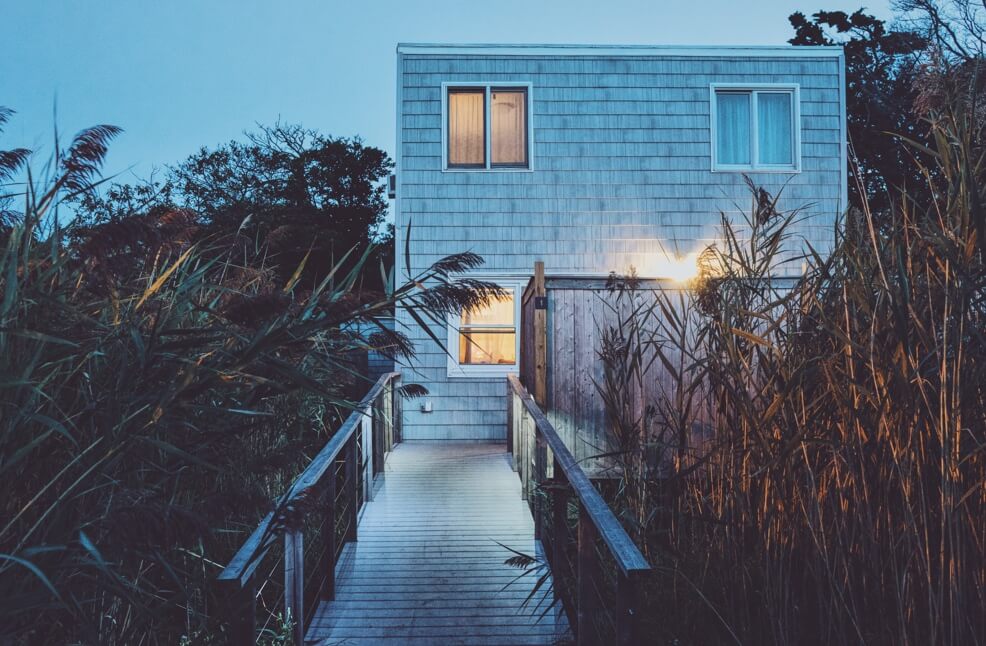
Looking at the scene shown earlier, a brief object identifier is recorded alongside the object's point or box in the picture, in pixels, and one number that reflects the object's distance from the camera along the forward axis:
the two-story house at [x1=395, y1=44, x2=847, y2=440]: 9.09
